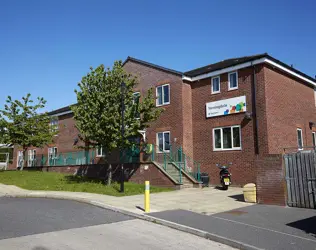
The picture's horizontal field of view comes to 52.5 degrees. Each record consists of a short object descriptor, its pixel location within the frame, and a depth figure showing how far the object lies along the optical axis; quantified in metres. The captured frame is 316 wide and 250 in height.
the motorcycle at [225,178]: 16.78
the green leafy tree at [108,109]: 16.86
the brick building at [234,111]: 17.72
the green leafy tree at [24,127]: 26.92
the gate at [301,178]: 10.85
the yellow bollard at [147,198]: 10.50
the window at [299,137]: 20.02
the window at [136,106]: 17.66
